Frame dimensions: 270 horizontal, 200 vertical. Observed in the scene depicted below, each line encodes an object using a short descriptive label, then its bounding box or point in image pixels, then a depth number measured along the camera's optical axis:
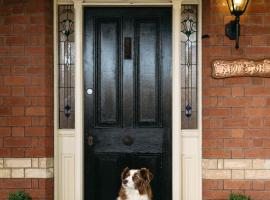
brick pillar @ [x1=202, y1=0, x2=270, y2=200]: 4.84
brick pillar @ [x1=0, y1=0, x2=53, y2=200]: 4.92
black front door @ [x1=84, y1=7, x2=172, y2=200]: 5.12
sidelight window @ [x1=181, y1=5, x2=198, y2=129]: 5.08
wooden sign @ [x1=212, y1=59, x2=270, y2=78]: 4.80
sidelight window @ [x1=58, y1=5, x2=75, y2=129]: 5.13
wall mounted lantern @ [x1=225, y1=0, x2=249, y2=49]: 4.59
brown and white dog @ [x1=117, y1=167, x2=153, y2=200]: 4.70
